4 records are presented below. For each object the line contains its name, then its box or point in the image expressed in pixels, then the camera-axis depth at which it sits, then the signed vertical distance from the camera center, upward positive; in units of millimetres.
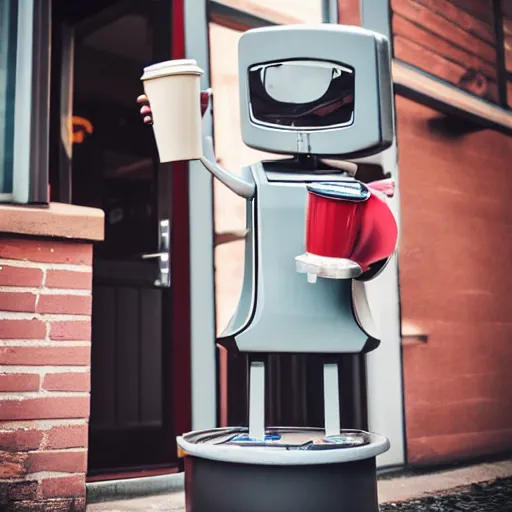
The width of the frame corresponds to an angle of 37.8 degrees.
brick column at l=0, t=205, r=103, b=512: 1908 -12
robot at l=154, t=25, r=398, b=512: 1616 +218
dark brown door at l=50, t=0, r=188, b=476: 3514 +761
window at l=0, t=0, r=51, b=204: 2010 +678
